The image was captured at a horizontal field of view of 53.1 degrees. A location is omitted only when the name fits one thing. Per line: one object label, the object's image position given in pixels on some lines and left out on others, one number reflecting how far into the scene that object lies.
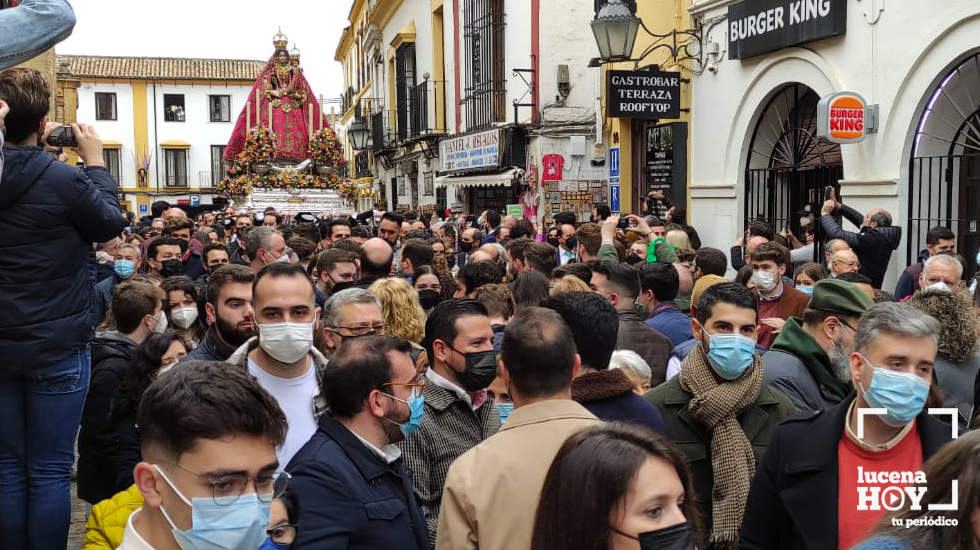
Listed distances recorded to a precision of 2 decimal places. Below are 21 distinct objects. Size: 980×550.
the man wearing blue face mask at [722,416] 3.81
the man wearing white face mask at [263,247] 7.64
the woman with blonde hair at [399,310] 5.33
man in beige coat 2.81
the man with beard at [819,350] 4.26
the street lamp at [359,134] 26.27
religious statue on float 20.25
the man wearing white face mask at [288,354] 3.96
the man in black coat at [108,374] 4.38
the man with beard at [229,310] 4.57
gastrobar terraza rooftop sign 12.78
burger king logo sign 9.86
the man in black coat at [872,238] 8.84
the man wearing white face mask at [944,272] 6.35
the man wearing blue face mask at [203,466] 2.17
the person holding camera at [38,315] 3.73
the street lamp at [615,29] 11.98
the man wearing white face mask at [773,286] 6.50
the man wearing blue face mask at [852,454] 3.11
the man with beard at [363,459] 2.90
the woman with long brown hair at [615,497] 2.21
